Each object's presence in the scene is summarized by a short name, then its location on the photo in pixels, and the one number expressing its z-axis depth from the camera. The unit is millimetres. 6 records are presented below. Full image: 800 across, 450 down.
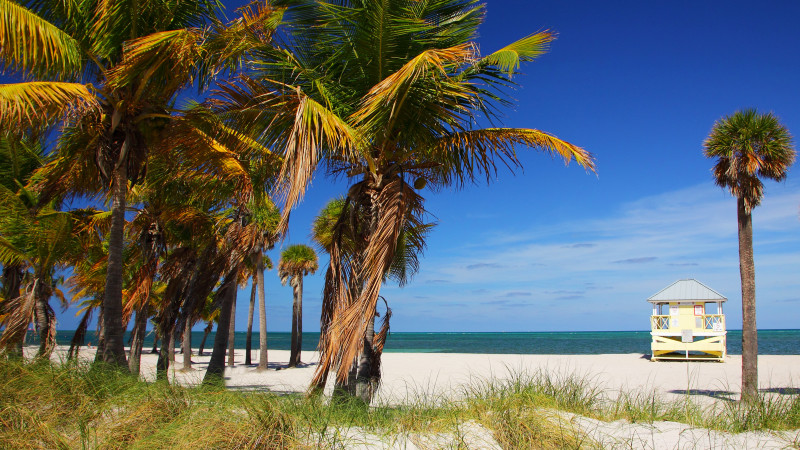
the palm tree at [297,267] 25922
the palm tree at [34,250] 10008
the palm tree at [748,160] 11609
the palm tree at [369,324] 6785
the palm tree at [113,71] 6398
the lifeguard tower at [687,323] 24336
